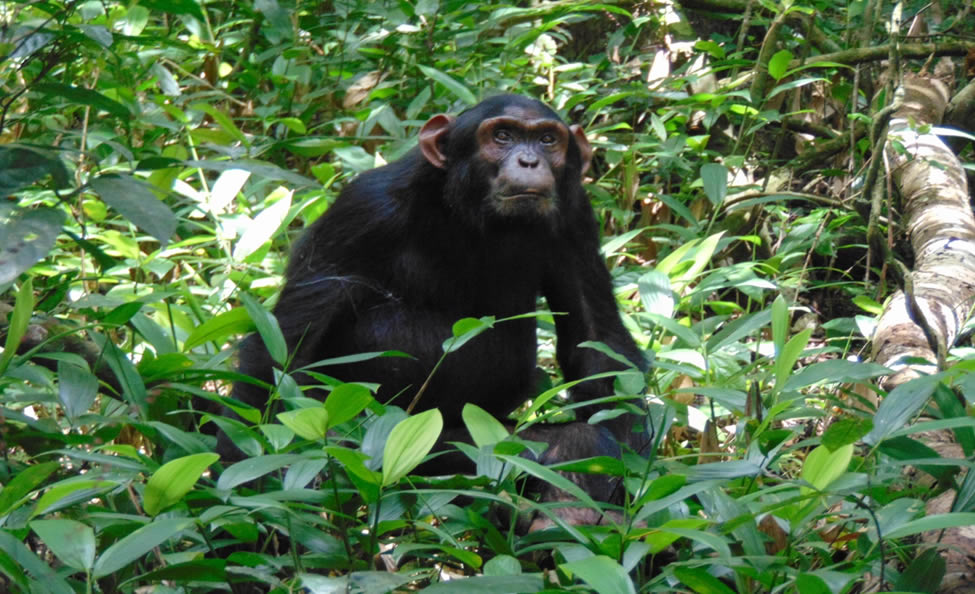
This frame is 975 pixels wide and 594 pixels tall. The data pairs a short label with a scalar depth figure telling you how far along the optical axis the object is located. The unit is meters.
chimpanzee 8.24
